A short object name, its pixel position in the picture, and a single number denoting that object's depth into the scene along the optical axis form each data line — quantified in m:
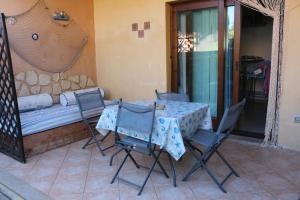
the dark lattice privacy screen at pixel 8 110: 3.09
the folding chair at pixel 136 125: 2.48
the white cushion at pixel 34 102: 4.01
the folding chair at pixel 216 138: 2.46
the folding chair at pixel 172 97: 3.59
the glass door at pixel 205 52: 3.96
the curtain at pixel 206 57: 4.11
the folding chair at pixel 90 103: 3.55
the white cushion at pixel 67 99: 4.45
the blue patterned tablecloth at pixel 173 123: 2.49
